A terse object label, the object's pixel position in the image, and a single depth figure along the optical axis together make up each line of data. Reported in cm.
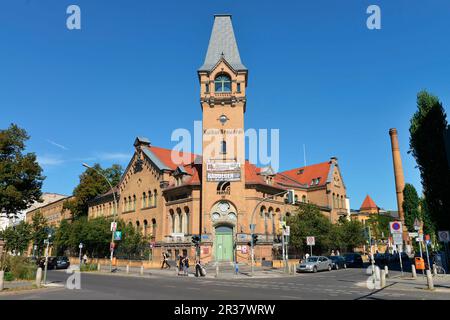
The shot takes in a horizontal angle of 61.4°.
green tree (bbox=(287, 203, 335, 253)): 4538
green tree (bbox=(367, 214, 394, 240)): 8044
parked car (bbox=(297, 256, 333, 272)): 3394
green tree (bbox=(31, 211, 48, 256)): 6794
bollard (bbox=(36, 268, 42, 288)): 1831
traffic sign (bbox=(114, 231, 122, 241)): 3684
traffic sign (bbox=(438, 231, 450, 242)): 2285
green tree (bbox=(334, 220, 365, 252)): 5180
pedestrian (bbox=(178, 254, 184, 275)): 3282
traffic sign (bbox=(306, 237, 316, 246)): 3522
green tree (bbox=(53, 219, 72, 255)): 6284
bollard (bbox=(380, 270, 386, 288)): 1927
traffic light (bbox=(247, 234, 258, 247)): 3206
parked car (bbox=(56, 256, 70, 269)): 4219
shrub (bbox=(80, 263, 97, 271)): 3762
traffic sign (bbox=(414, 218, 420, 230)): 2439
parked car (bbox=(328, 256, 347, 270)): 3961
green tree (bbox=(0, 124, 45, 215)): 4010
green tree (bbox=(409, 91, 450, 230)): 2923
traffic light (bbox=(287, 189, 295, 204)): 2734
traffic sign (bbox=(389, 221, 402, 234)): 2208
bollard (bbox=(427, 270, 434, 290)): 1722
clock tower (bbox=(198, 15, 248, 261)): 4231
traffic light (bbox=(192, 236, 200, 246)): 3525
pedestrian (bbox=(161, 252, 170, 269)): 4022
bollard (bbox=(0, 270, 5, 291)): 1642
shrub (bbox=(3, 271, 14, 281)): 2178
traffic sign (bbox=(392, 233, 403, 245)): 2250
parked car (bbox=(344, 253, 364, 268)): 4337
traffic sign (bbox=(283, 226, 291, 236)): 3321
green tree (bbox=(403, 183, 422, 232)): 6082
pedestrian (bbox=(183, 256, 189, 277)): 3106
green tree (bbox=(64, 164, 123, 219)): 6706
